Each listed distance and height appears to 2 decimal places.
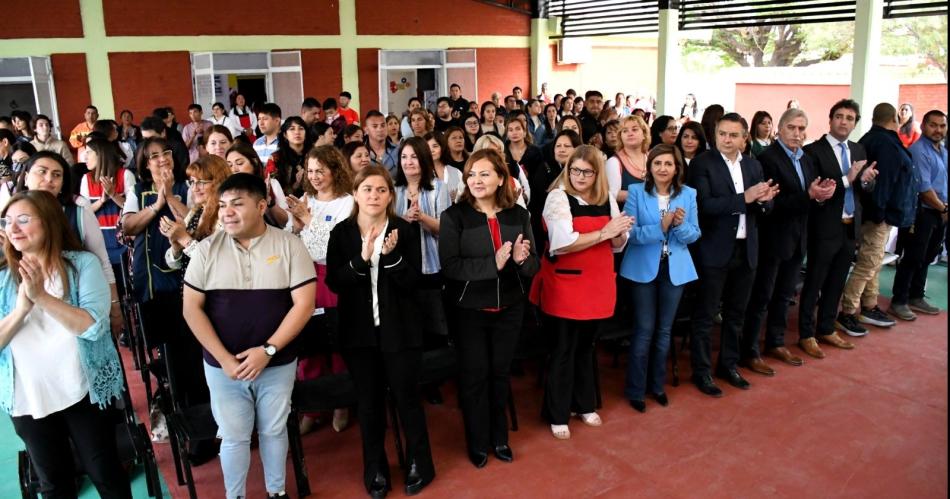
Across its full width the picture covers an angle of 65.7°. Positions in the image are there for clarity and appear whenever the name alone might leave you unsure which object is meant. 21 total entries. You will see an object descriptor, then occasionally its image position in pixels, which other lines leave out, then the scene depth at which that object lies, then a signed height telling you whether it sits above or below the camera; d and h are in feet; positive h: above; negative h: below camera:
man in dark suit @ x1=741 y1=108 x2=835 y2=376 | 15.52 -2.01
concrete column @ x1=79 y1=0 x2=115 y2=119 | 40.22 +4.64
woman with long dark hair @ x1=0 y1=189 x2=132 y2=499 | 8.96 -2.51
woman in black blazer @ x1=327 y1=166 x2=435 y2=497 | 10.93 -2.50
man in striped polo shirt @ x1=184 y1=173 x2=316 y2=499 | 9.91 -2.32
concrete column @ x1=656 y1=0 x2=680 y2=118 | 41.81 +3.93
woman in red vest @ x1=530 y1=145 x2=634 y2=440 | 12.60 -2.22
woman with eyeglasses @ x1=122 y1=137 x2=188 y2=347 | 13.56 -1.32
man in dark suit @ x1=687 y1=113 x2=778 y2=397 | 14.47 -1.94
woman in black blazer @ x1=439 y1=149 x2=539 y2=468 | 11.74 -2.26
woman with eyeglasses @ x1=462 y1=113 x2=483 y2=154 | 26.43 +0.25
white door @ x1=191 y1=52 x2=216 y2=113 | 43.65 +3.70
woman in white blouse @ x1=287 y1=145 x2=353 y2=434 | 12.76 -1.54
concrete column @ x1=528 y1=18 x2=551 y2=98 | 55.31 +5.73
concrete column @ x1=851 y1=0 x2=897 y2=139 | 31.19 +2.96
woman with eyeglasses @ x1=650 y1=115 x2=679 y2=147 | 19.48 -0.03
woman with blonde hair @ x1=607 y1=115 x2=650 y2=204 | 16.16 -0.66
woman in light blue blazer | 13.61 -2.11
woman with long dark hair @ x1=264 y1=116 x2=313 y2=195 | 18.06 -0.44
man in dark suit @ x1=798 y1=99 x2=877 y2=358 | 16.42 -2.14
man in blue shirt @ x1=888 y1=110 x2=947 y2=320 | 19.17 -2.54
